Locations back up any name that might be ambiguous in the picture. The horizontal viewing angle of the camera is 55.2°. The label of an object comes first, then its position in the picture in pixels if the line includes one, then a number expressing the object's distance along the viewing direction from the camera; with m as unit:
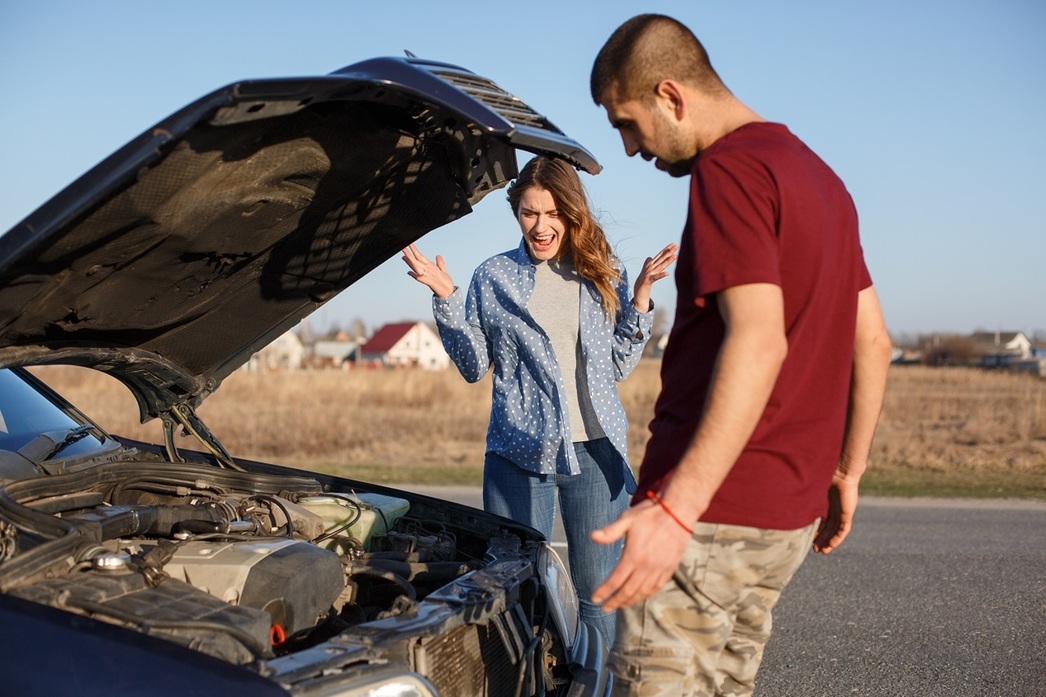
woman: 4.08
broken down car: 2.31
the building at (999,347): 56.56
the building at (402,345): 80.25
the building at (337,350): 81.62
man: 2.11
